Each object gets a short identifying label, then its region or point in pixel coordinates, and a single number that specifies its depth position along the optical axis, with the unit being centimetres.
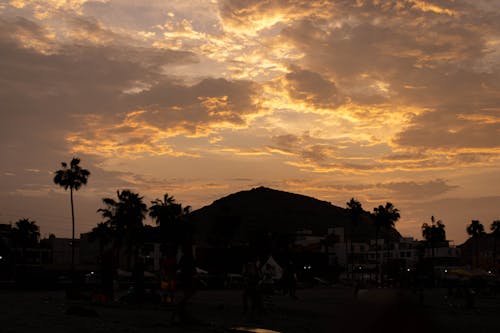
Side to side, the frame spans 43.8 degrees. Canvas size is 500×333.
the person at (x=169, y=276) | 2019
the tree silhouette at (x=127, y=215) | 8650
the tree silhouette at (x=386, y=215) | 14225
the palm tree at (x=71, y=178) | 8131
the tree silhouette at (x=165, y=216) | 9691
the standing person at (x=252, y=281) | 2028
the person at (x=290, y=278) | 3638
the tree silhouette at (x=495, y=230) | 14738
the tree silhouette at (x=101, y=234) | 9800
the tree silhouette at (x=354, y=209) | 14788
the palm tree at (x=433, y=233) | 15584
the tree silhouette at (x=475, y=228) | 15425
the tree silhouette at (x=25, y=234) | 11988
